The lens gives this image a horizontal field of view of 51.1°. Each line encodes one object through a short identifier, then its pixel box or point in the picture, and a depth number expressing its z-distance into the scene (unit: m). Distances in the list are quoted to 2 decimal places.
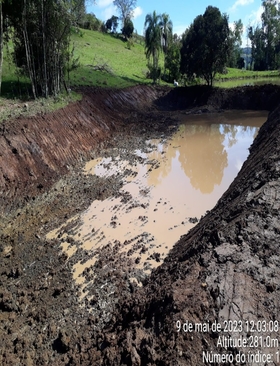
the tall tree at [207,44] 28.19
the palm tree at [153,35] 32.91
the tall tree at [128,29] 55.89
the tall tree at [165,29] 36.91
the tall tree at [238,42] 56.76
